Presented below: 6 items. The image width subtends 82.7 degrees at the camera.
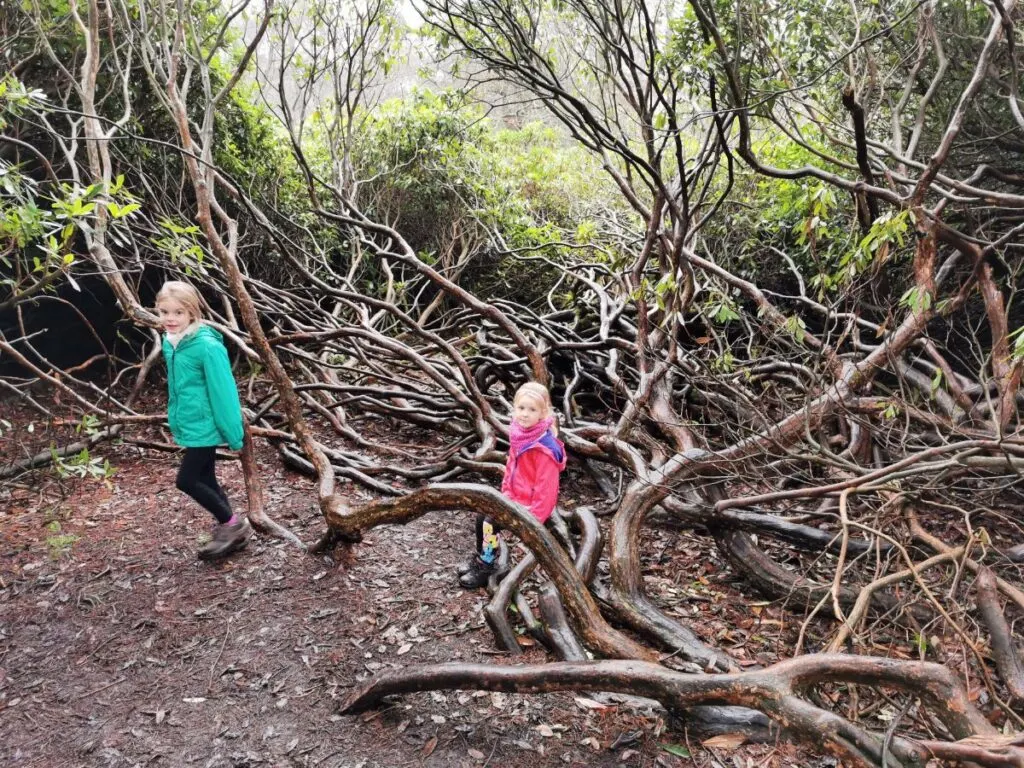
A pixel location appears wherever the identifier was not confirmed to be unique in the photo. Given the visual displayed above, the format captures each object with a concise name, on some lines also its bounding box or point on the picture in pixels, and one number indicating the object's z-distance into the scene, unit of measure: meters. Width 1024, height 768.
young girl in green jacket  3.02
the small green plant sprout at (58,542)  3.29
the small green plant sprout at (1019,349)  2.11
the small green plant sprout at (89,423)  3.69
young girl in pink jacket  3.14
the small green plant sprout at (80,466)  3.24
